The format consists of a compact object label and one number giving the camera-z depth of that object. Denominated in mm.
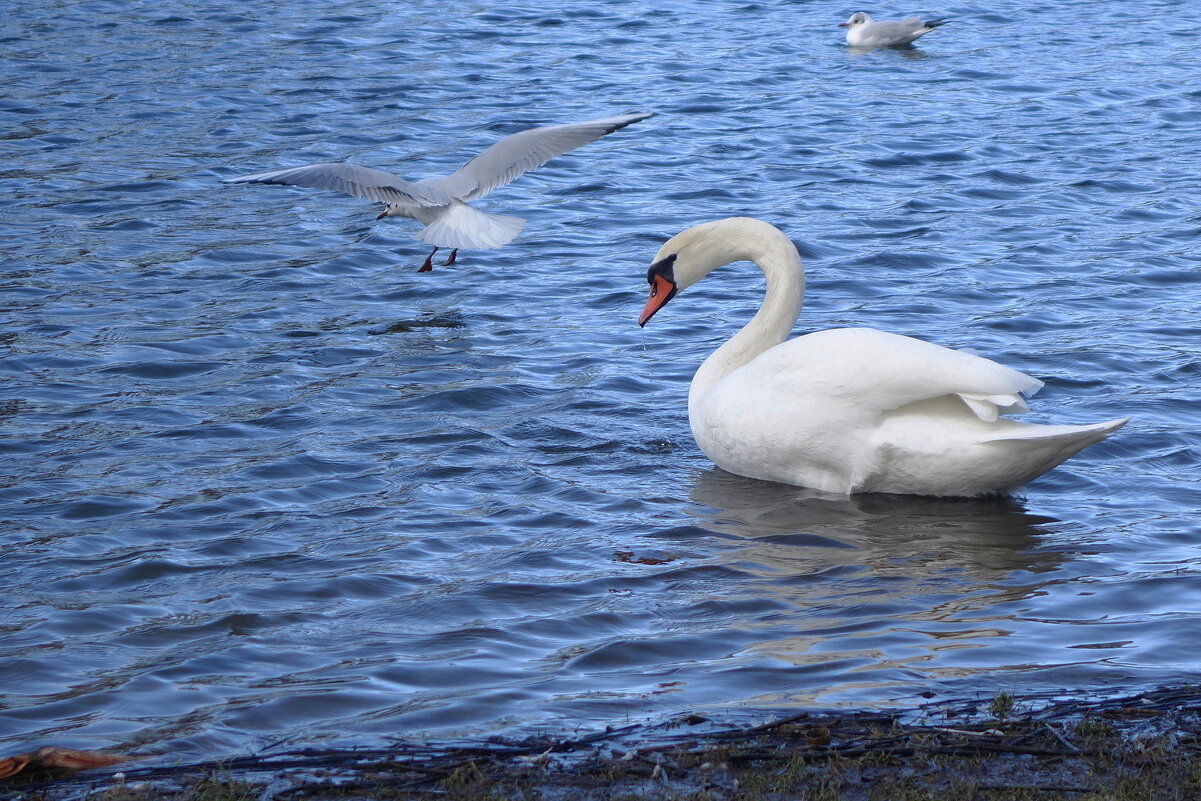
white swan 11469
